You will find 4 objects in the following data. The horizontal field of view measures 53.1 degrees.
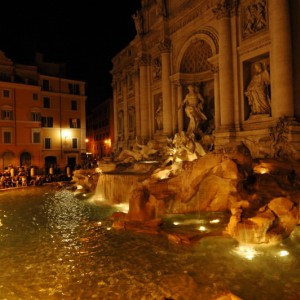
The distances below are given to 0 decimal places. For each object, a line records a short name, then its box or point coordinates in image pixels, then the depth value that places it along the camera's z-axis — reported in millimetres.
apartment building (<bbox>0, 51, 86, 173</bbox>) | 32281
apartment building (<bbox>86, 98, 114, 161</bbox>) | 46969
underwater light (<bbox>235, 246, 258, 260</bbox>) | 6805
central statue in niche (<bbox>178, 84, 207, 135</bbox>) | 18688
